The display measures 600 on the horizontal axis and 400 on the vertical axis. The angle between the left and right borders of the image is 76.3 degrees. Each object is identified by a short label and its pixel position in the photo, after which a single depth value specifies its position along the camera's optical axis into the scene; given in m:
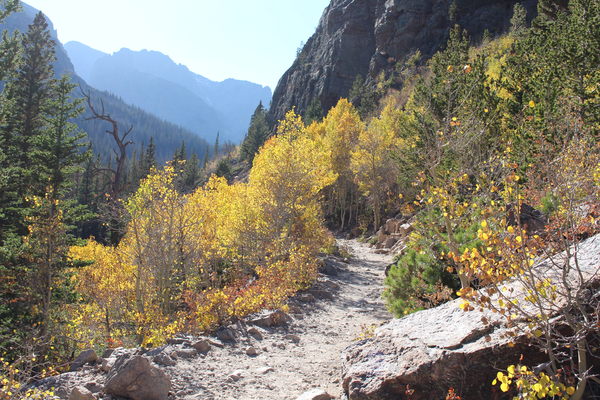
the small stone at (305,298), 11.68
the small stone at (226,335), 7.85
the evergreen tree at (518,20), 33.31
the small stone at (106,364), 5.48
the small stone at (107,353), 6.37
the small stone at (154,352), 6.21
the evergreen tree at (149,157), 55.12
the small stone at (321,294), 12.34
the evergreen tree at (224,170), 61.16
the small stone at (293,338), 8.30
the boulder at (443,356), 3.75
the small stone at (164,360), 6.01
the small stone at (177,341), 7.21
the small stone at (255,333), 8.20
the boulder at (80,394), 4.41
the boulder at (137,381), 4.73
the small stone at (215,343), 7.40
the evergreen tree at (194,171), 65.38
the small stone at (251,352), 7.30
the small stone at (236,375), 6.01
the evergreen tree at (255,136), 67.79
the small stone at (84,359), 5.80
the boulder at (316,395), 5.02
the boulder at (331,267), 16.33
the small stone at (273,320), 8.96
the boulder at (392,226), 23.64
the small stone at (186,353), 6.58
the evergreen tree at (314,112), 57.88
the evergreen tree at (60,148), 16.77
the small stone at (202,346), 7.02
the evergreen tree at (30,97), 17.23
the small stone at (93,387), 4.85
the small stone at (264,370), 6.40
